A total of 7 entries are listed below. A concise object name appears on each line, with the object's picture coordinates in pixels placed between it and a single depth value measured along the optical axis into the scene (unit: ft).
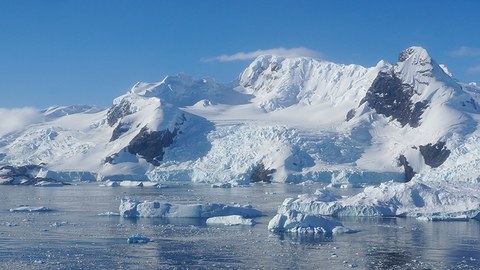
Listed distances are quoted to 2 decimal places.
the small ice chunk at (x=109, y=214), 191.31
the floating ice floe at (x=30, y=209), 203.21
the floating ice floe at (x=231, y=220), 169.68
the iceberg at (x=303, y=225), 152.46
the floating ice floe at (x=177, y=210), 184.03
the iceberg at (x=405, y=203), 180.55
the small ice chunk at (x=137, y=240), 138.41
